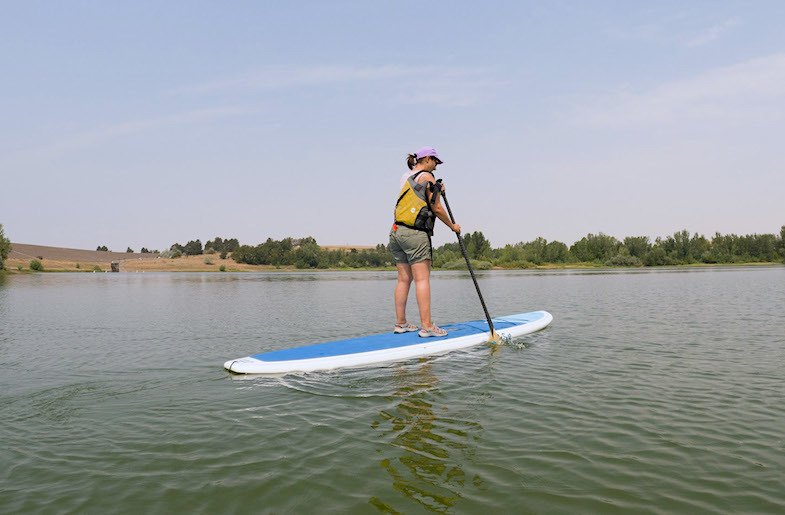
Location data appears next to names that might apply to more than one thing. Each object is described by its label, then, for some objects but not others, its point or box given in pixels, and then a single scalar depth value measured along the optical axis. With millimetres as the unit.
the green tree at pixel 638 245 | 106500
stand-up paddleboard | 7812
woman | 9133
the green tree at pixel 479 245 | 117000
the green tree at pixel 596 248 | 110875
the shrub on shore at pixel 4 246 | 68625
